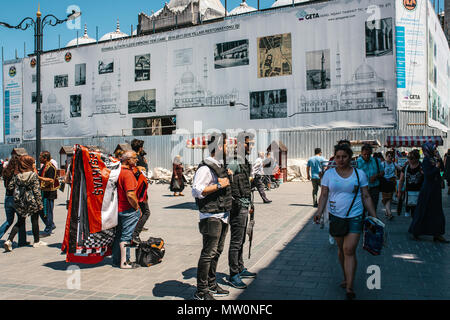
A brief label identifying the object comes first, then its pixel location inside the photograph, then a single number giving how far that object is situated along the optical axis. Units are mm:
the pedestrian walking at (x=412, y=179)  7941
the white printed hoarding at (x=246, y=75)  25938
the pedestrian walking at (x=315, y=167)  11859
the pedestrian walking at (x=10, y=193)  7102
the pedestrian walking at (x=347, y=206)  4430
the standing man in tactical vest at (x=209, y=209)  4328
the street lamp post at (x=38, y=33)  12328
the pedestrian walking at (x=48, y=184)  8070
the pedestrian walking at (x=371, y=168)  8039
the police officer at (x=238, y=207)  4953
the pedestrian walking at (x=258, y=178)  13133
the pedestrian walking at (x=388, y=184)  8258
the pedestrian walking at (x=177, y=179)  16203
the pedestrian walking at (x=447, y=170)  15117
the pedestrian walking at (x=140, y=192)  6512
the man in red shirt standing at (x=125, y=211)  5805
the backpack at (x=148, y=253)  5953
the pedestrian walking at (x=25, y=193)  6980
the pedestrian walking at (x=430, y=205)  7082
